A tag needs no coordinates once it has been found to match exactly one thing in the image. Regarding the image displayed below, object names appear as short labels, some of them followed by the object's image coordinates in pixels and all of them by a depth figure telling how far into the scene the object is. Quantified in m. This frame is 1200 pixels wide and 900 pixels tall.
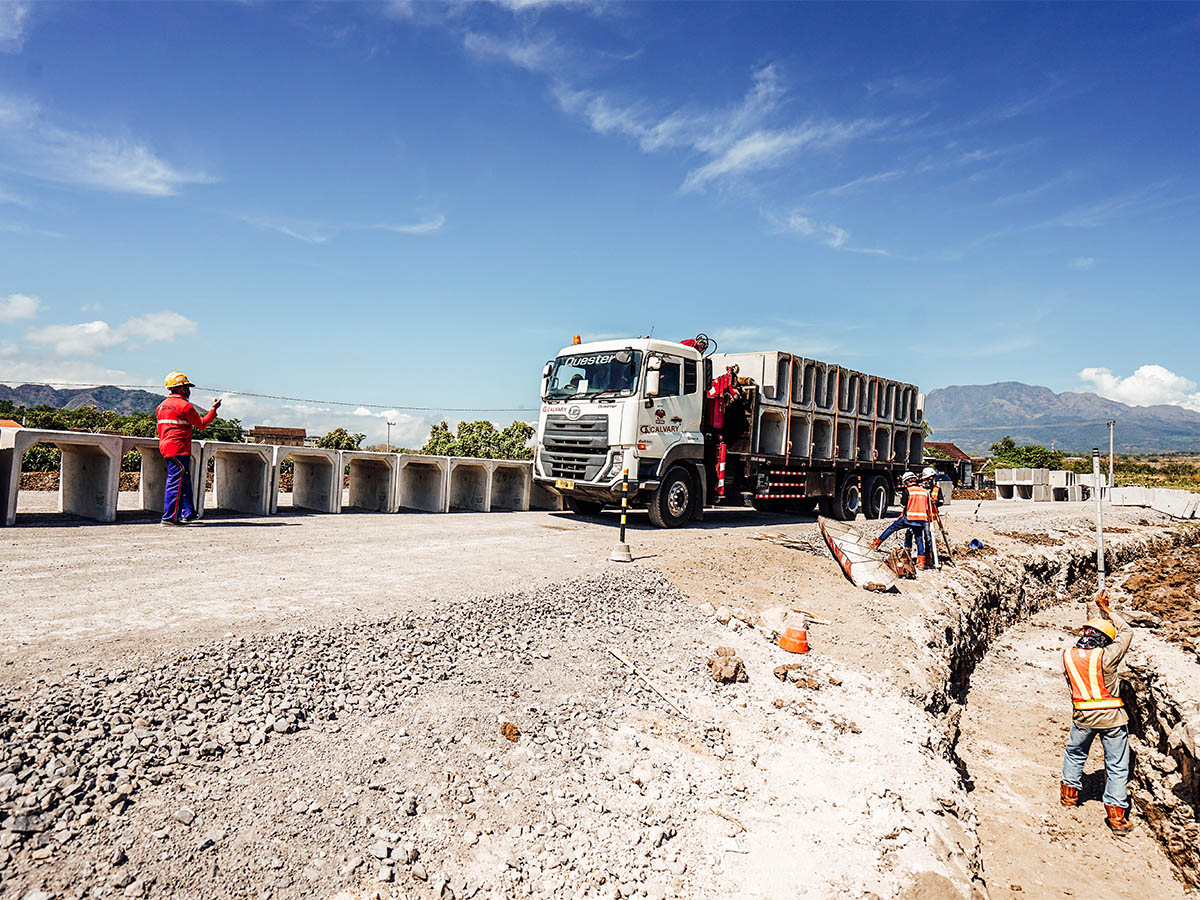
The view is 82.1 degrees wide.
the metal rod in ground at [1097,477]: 8.23
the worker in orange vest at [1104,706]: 6.21
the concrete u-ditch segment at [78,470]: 8.74
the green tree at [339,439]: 33.35
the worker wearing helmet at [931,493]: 10.86
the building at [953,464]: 33.25
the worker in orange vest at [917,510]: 10.67
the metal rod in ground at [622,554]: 8.77
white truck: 11.73
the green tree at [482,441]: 34.58
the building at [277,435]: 39.56
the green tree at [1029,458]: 63.12
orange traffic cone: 6.67
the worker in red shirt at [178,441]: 9.50
